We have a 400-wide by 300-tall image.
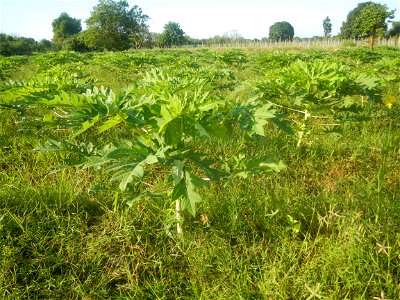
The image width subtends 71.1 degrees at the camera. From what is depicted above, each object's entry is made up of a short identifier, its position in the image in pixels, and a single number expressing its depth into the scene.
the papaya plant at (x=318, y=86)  2.76
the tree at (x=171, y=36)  76.50
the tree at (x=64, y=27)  73.25
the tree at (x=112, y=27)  56.81
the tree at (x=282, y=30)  124.38
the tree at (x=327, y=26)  107.62
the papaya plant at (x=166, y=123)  1.40
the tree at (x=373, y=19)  32.41
